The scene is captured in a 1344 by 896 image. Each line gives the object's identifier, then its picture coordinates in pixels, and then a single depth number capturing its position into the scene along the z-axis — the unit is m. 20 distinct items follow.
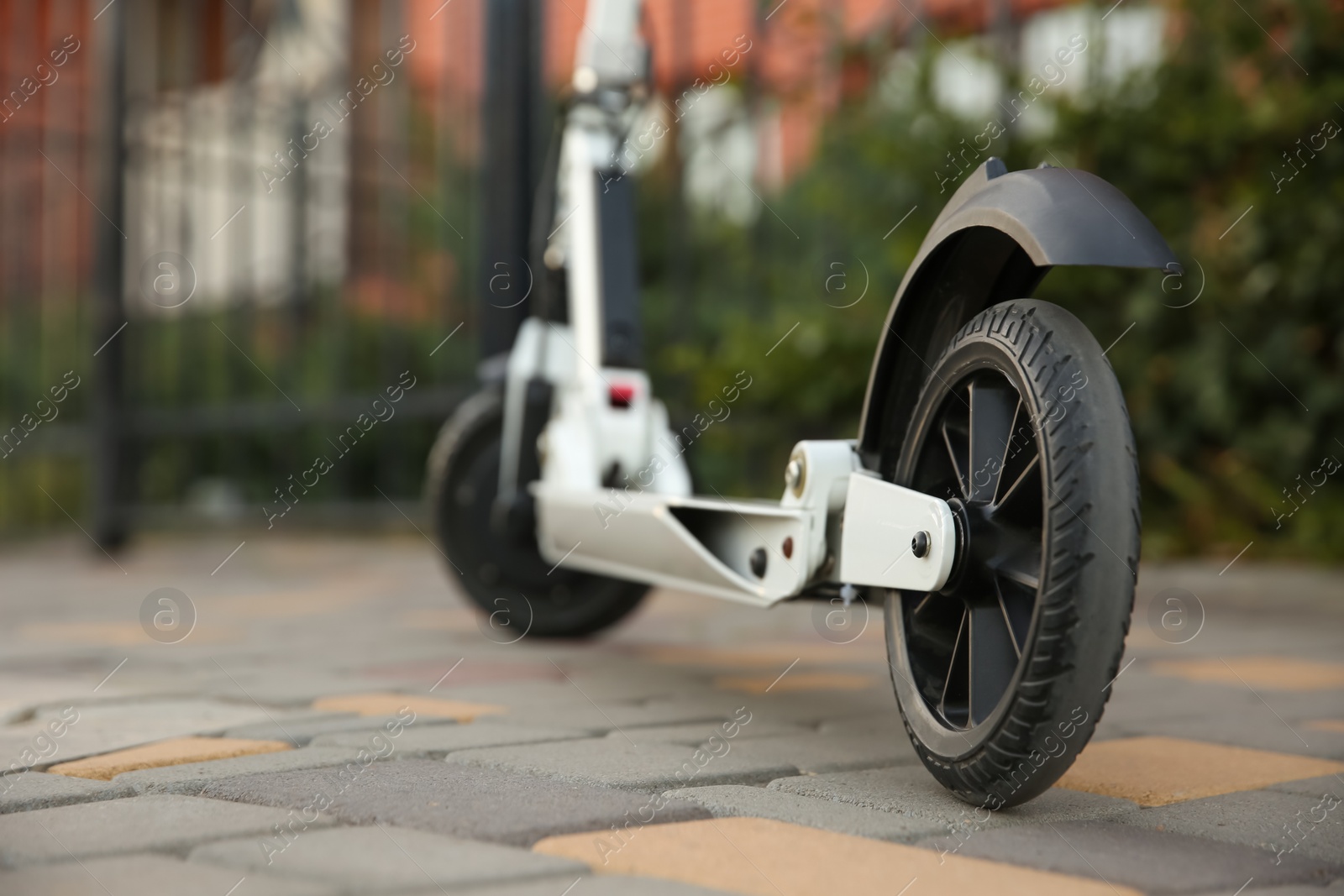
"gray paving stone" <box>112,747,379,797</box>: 1.56
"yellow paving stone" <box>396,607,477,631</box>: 2.27
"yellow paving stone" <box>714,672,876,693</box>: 1.90
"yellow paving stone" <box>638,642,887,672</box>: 2.04
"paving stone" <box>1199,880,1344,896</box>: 1.42
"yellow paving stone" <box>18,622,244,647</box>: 2.19
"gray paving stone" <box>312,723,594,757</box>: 1.66
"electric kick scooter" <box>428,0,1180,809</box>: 1.49
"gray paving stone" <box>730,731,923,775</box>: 1.64
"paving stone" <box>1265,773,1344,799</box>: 1.59
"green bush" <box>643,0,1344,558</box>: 2.41
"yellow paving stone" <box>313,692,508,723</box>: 1.77
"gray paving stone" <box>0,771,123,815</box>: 1.53
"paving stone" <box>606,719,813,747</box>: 1.70
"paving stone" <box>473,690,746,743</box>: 1.75
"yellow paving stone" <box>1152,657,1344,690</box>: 1.92
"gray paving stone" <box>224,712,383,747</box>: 1.69
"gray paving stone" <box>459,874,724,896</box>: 1.40
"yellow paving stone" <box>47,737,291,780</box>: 1.60
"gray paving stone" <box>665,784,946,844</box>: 1.50
